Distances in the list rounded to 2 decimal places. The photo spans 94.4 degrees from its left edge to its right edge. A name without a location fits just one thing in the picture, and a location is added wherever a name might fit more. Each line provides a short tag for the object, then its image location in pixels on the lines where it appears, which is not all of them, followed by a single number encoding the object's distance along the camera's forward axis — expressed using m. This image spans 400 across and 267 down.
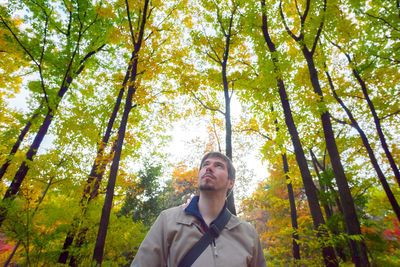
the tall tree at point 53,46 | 6.73
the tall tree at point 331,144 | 4.52
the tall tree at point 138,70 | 5.18
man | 1.50
